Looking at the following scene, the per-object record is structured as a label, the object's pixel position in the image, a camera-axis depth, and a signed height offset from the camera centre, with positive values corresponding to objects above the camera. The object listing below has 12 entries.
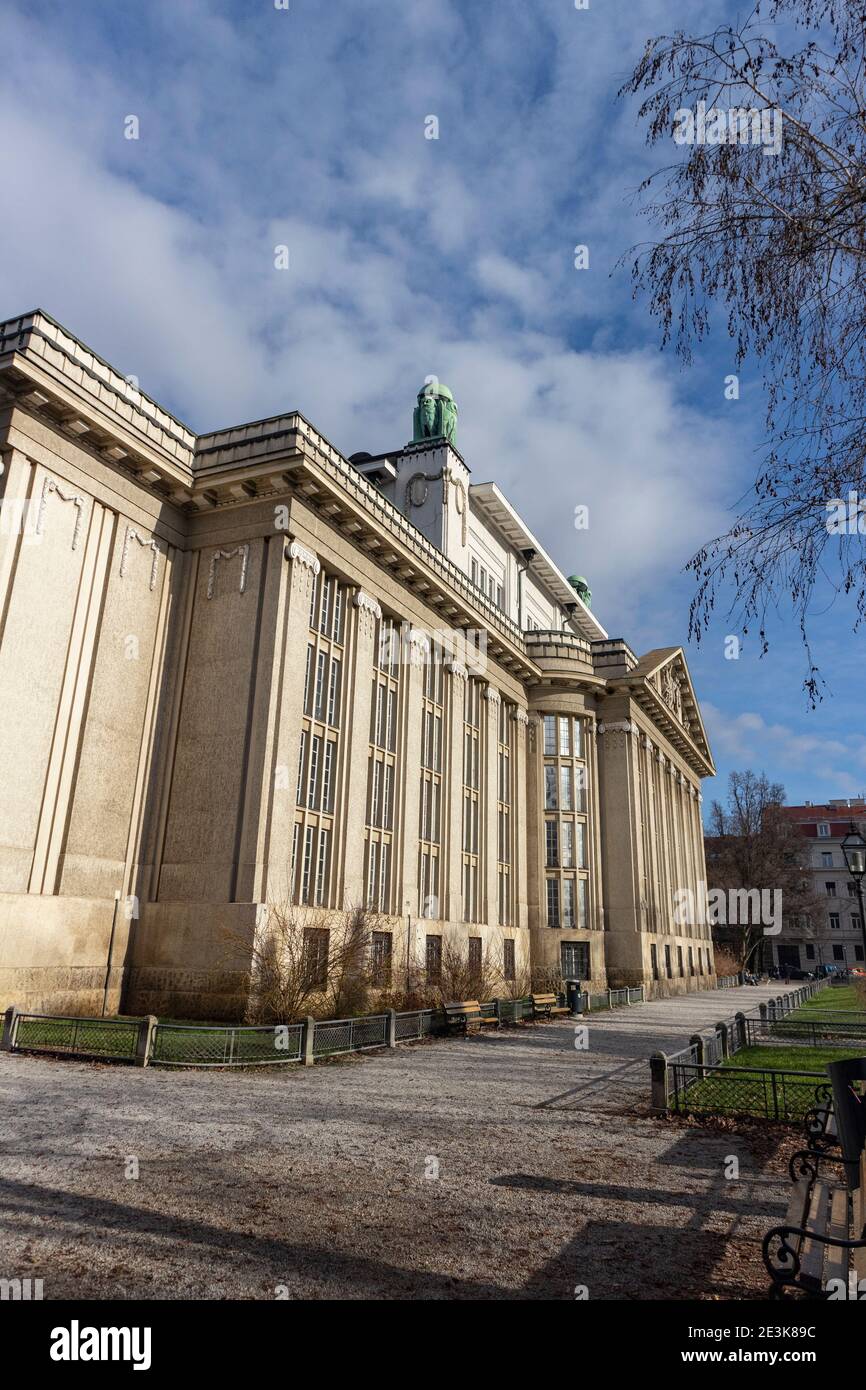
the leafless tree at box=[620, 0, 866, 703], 7.28 +6.23
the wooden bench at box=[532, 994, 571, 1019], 28.33 -1.71
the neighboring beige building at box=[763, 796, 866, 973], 96.00 +5.15
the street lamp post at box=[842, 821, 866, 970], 15.13 +1.88
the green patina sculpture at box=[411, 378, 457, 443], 47.25 +28.89
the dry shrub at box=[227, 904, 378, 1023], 20.42 -0.43
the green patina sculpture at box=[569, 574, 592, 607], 71.00 +29.72
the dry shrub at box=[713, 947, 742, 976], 67.62 -0.41
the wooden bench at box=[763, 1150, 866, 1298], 4.65 -1.71
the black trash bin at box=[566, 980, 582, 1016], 30.10 -1.48
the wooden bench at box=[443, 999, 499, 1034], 22.70 -1.66
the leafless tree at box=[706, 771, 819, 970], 77.25 +9.41
